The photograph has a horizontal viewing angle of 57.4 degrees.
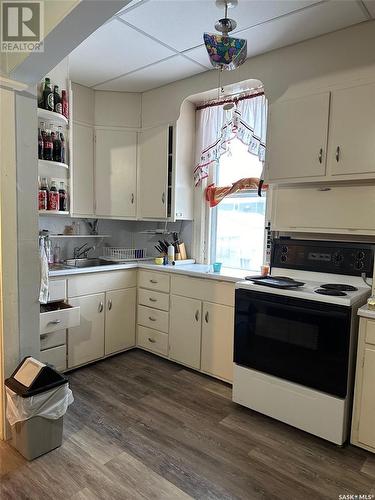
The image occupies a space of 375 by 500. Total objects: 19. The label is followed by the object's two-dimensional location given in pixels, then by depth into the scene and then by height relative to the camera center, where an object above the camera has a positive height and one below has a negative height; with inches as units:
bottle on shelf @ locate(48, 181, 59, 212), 103.6 +5.5
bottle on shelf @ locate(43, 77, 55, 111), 94.0 +32.8
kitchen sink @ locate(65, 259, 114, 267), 129.1 -17.6
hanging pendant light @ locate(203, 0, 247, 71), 72.8 +37.2
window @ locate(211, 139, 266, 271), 118.7 +0.6
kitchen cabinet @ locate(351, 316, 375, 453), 73.4 -35.5
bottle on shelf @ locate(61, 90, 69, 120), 98.4 +32.6
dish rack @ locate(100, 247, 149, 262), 141.0 -15.0
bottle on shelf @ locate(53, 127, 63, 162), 102.7 +20.7
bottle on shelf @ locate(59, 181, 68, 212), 108.1 +5.7
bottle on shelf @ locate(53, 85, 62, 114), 96.1 +32.6
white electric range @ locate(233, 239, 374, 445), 76.2 -27.3
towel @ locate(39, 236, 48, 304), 84.9 -15.0
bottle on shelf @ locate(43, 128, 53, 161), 100.0 +20.3
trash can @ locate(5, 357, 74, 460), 71.0 -40.2
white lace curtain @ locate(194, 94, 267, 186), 111.2 +31.6
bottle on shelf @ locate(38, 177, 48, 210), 101.5 +6.5
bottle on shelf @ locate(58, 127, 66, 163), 104.3 +22.2
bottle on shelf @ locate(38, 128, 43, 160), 99.1 +20.5
